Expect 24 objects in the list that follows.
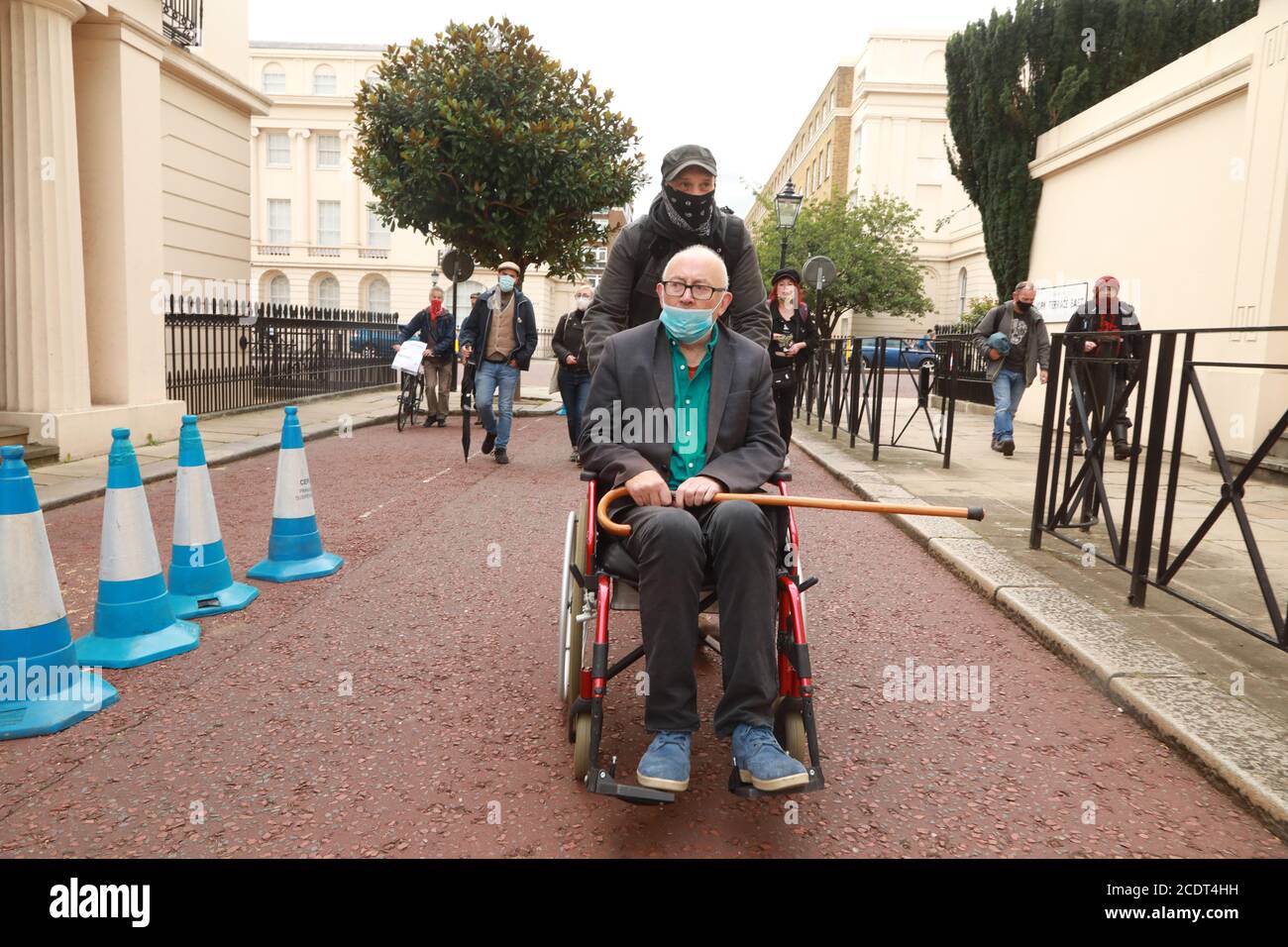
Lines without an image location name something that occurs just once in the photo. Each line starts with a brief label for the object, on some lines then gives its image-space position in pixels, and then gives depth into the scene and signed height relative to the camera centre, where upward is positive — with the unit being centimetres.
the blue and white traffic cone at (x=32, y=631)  314 -105
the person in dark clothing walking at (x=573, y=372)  947 -25
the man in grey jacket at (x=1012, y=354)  1000 +7
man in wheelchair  254 -44
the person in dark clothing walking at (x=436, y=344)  1316 -1
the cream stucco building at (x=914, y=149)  4250 +977
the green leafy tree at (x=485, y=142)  1435 +321
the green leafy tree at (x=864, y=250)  3753 +430
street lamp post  1614 +257
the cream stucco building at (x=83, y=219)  847 +112
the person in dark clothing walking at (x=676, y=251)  373 +43
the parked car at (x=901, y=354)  1054 +4
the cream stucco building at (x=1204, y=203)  945 +202
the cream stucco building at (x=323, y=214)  4991 +686
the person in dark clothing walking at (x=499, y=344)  947 +1
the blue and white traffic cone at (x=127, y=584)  374 -103
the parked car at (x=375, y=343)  1864 -3
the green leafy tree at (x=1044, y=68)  1644 +537
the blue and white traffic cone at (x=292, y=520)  508 -101
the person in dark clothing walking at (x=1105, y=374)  500 -7
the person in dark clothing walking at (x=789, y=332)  814 +21
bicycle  1293 -80
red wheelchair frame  245 -96
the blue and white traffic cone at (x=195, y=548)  436 -102
